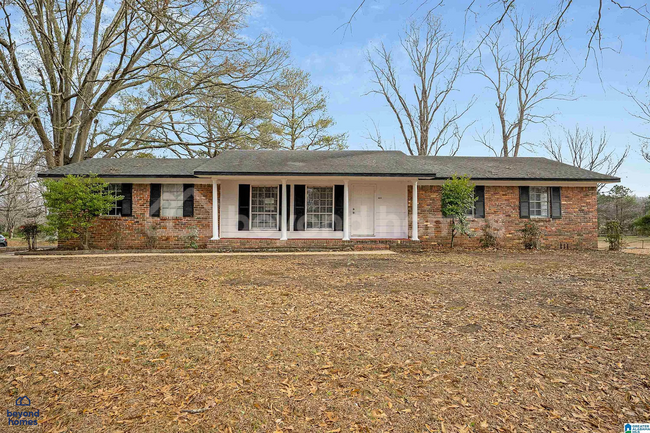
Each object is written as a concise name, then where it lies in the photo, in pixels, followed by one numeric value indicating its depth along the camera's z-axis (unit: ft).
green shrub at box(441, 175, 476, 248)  38.78
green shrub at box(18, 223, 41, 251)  37.68
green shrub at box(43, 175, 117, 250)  35.76
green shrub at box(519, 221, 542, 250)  40.40
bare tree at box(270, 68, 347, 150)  73.77
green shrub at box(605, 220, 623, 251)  39.52
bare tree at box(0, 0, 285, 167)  44.65
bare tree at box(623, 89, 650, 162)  38.98
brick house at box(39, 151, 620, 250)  39.93
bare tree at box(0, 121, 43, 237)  61.87
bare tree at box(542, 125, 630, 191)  86.43
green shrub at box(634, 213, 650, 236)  54.08
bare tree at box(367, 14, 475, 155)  75.66
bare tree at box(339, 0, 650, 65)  9.37
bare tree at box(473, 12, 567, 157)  72.22
